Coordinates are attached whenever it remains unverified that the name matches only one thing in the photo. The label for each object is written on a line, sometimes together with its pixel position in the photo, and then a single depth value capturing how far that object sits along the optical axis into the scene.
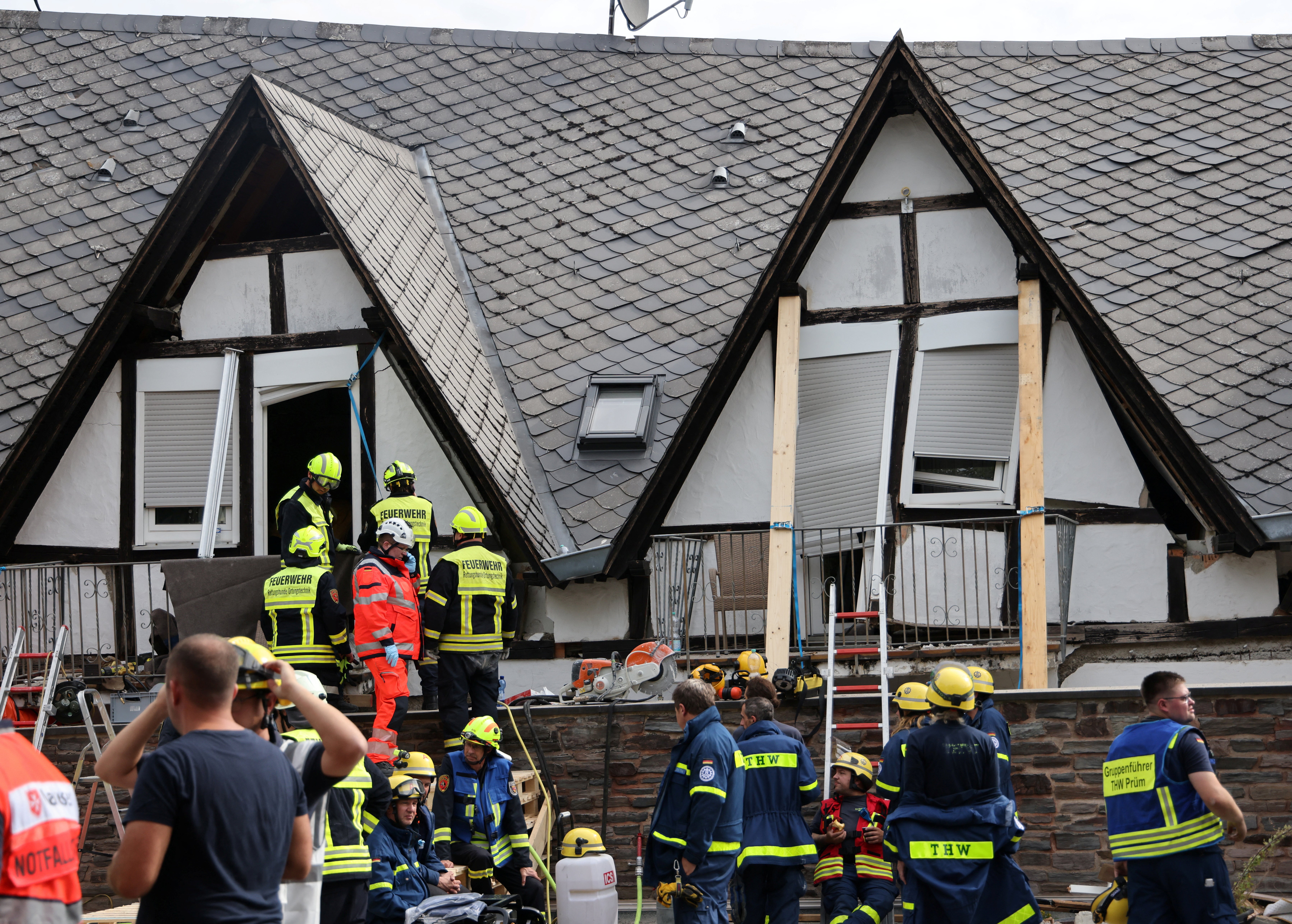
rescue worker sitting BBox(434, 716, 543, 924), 17.31
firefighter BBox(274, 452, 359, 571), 19.95
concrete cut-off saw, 20.70
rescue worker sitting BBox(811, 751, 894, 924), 16.33
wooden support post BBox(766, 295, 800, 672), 21.03
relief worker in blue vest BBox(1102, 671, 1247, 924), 13.21
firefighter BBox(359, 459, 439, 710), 20.31
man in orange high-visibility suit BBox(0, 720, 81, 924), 7.52
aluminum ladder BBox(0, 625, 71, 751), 20.34
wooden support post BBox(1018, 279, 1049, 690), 20.16
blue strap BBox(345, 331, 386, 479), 23.37
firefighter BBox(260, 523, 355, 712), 19.39
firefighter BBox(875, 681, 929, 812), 15.09
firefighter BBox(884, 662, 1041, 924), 13.74
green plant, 17.03
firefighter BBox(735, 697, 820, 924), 16.36
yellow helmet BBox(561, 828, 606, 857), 17.73
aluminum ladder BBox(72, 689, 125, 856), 19.72
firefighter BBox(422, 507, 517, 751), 19.66
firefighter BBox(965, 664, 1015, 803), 16.42
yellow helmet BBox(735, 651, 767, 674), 20.80
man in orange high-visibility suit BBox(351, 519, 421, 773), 18.98
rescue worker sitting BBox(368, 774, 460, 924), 14.70
